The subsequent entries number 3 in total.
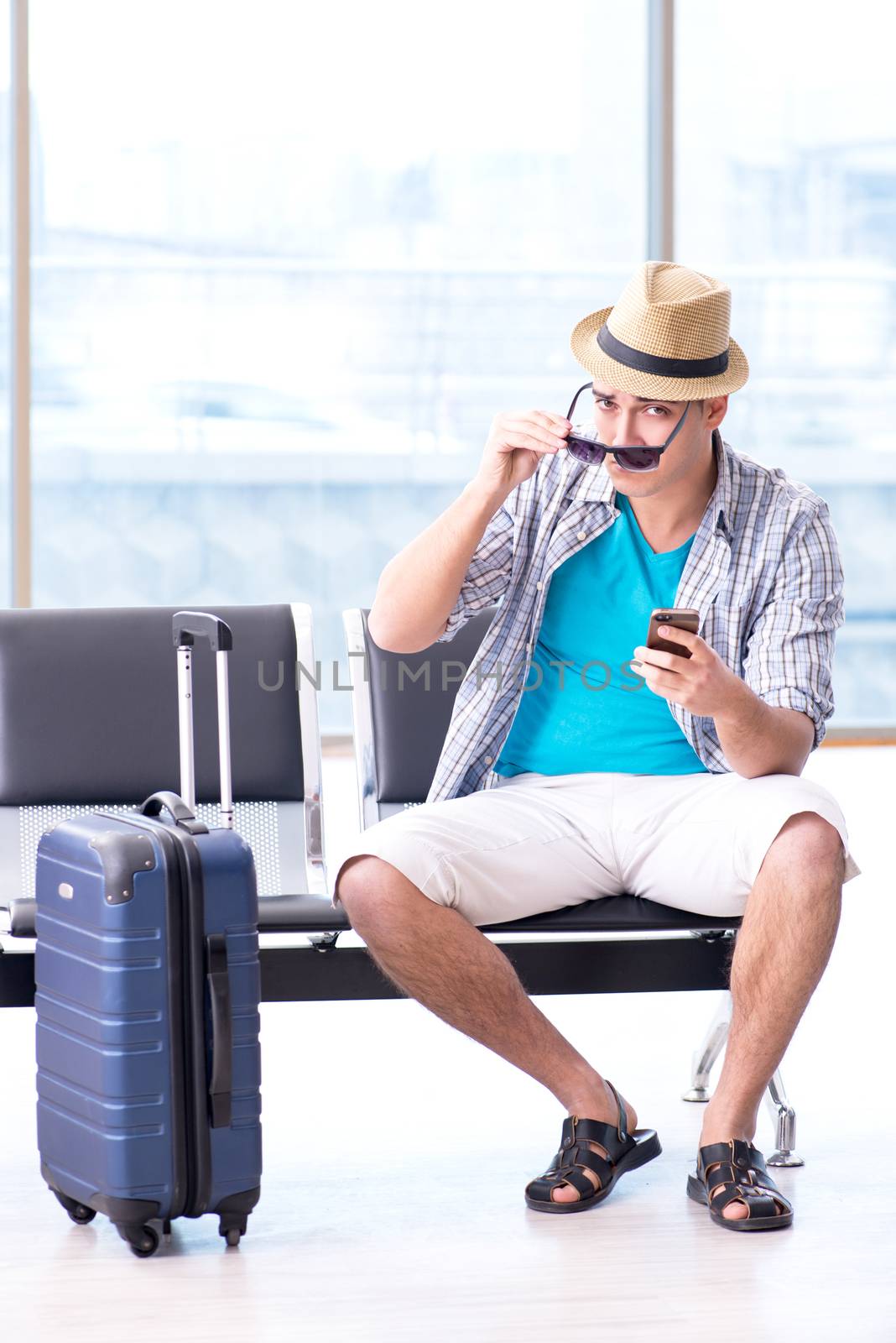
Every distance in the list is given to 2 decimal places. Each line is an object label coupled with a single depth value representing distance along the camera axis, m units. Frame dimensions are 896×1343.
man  5.65
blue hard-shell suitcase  5.45
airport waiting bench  6.06
